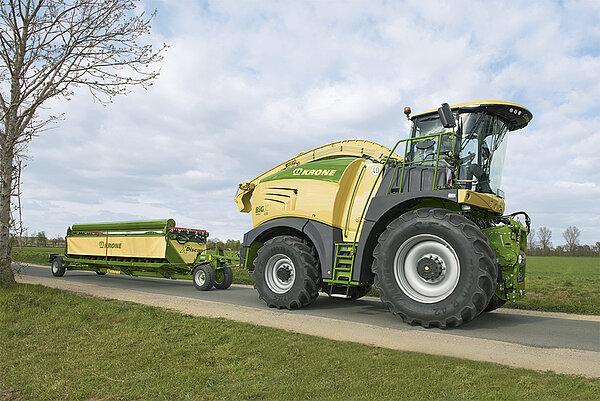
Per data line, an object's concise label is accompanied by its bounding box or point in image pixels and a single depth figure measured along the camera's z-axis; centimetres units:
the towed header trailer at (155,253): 1240
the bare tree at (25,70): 947
